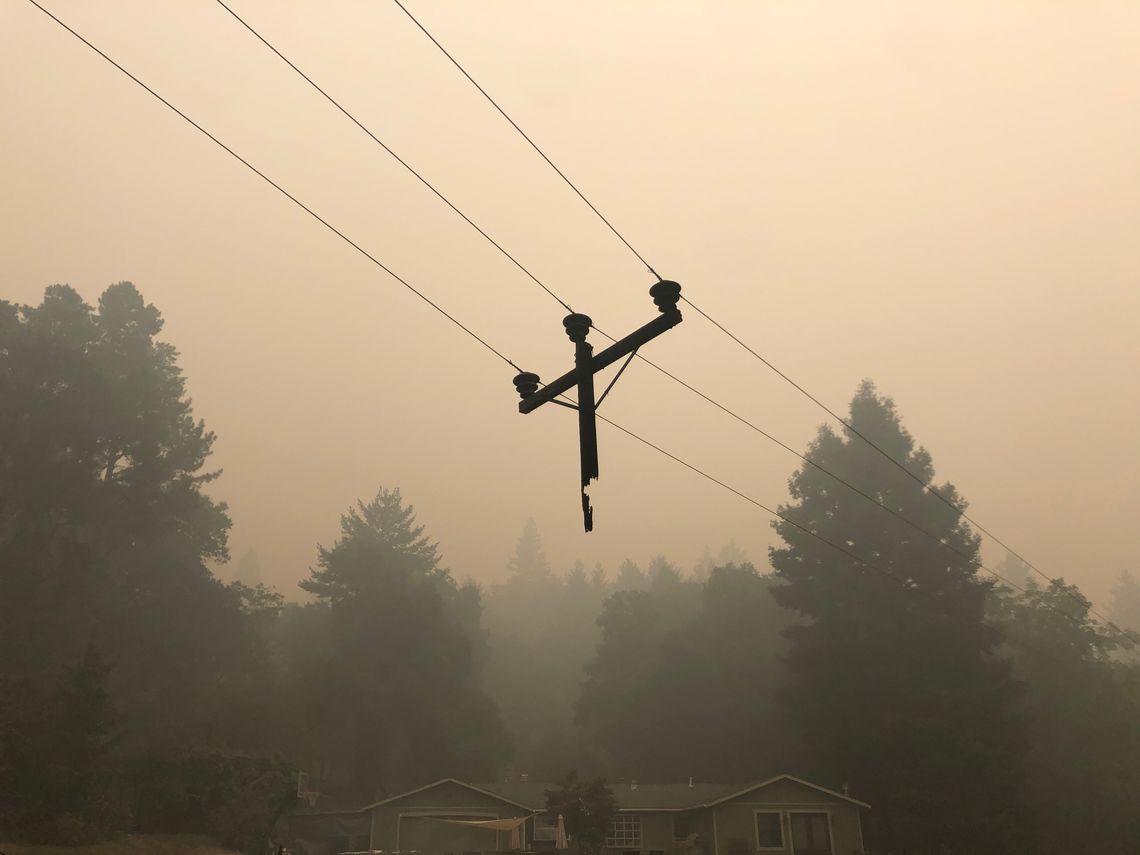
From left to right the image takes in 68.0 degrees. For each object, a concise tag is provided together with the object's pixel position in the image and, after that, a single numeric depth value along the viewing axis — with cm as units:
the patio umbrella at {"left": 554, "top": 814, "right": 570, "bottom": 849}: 3734
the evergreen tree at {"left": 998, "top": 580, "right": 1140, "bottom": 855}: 4741
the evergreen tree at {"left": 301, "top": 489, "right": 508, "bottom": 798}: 6662
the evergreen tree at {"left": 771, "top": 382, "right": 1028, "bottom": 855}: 4372
